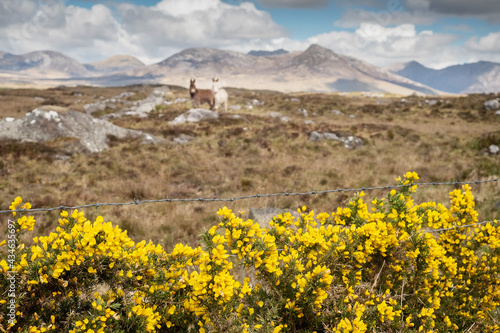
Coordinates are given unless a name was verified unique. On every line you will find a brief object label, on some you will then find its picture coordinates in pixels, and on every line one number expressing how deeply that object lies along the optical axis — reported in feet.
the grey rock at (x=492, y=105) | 98.63
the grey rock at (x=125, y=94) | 155.49
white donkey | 95.45
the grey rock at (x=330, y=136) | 57.62
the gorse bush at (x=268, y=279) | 7.19
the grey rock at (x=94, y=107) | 106.11
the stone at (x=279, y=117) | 84.45
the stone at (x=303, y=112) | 106.83
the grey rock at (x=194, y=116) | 78.11
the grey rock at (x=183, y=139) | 56.73
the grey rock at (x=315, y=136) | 57.25
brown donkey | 91.45
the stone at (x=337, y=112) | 107.34
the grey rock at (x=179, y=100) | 124.67
